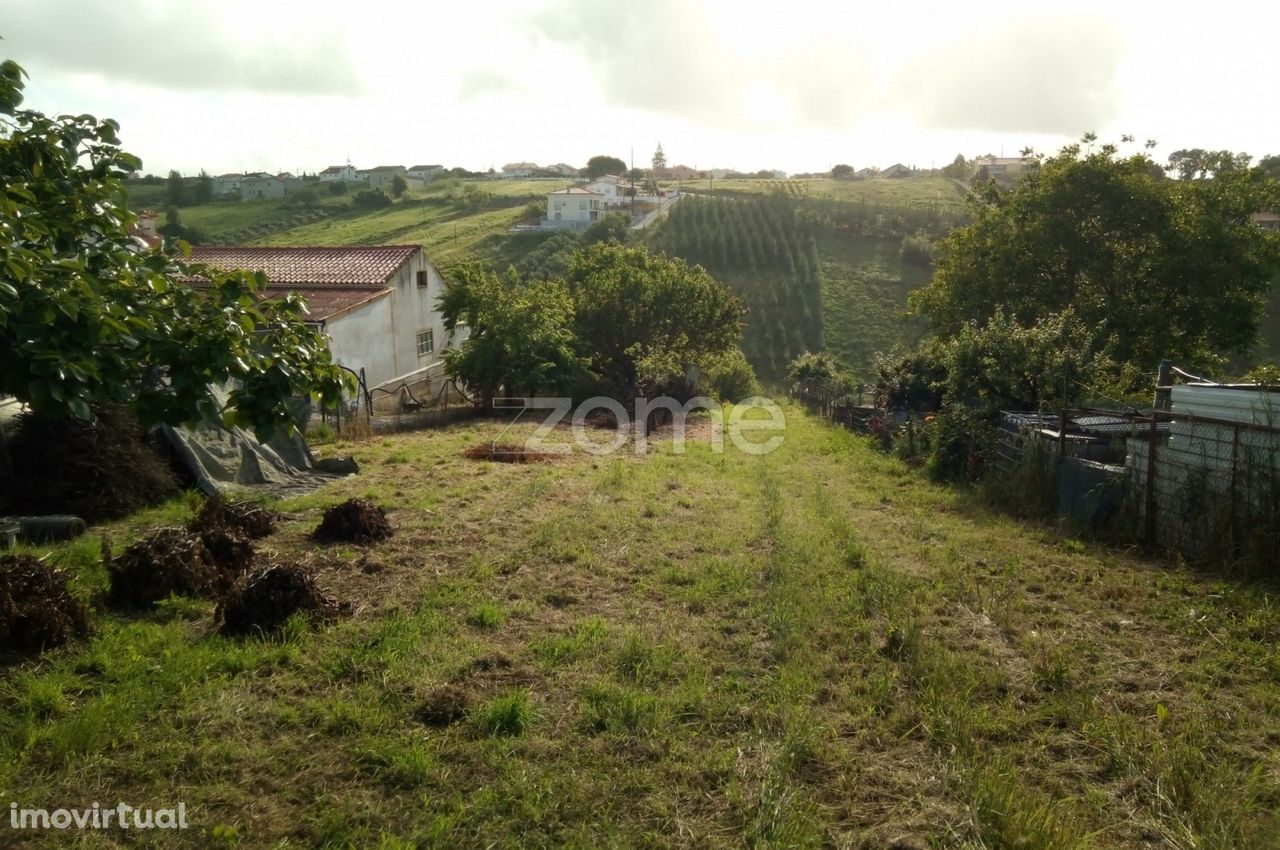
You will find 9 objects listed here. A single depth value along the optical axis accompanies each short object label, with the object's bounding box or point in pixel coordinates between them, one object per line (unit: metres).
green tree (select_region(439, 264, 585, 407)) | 19.84
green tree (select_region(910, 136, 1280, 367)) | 19.64
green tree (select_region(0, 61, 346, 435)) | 3.79
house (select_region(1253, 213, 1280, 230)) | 52.63
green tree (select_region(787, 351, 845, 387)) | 29.13
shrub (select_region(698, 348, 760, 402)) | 27.12
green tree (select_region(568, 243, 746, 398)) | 23.36
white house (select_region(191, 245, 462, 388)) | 20.50
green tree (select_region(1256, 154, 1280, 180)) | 48.58
